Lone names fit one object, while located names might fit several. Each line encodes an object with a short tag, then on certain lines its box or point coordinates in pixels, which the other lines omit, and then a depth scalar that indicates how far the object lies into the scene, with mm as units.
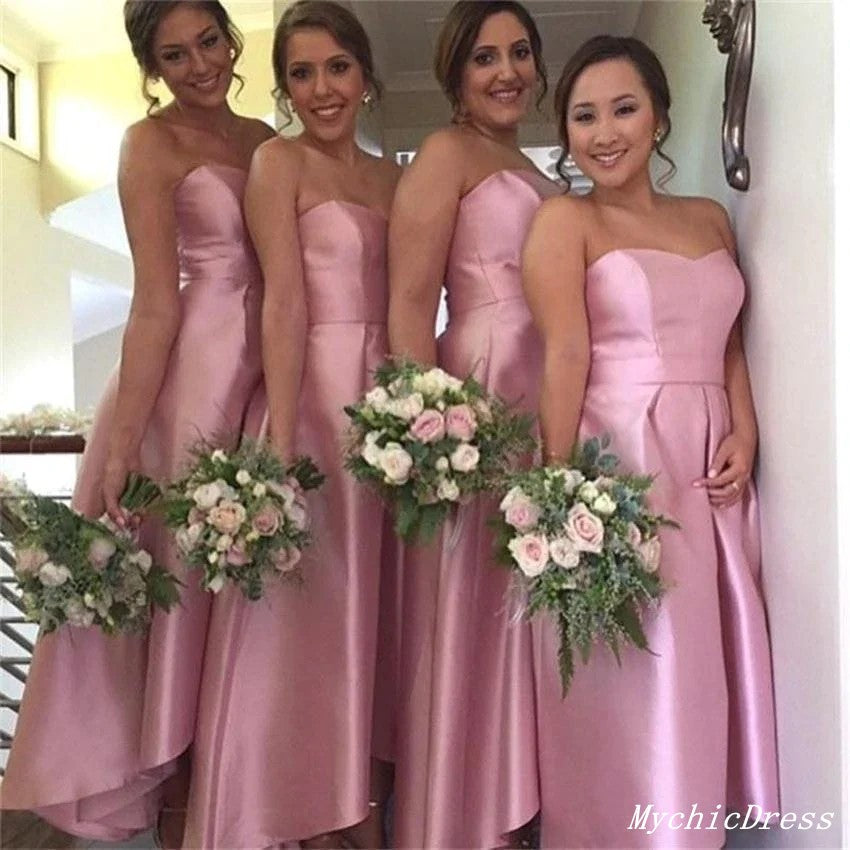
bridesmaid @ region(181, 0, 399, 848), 1656
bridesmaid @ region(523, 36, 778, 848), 1481
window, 2492
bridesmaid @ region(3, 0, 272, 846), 1729
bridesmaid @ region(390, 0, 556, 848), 1601
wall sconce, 1480
